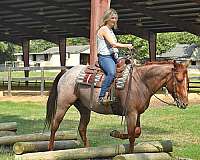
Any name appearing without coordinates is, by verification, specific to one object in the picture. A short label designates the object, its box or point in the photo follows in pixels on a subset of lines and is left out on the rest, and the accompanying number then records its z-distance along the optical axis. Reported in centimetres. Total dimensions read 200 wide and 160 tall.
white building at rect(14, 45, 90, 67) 9500
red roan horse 670
